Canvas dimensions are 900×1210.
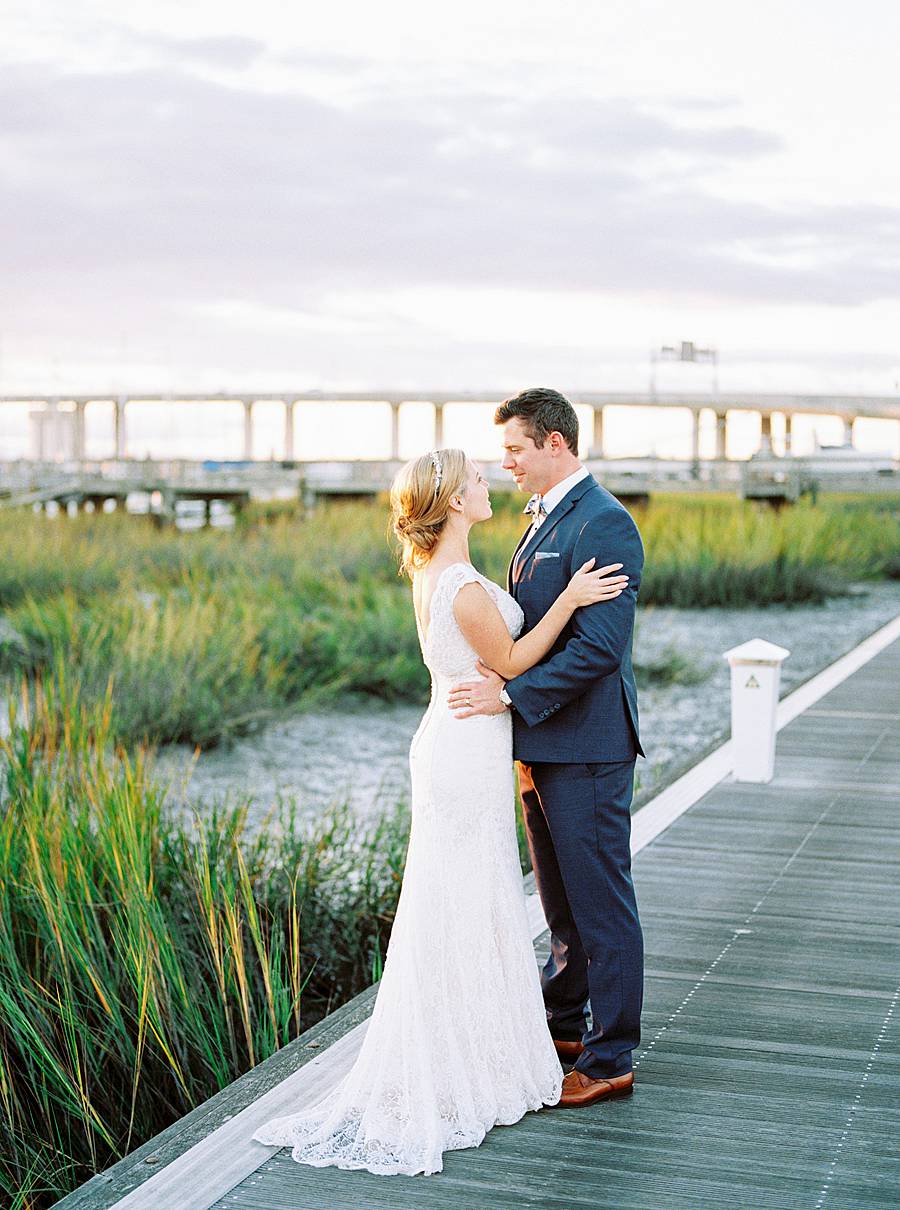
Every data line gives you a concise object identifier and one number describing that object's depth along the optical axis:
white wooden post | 7.71
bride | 3.51
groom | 3.54
